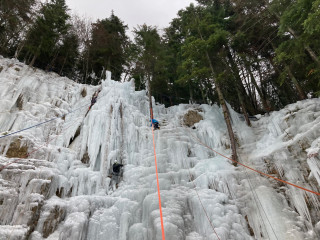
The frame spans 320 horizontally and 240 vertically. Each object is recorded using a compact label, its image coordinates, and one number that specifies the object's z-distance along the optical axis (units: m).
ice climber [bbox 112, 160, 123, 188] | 7.72
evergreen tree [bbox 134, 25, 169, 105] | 13.70
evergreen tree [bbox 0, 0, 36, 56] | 10.88
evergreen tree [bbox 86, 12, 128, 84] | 16.42
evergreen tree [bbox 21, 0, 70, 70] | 12.98
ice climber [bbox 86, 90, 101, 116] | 11.09
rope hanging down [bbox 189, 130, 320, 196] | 6.90
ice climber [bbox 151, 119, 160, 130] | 10.14
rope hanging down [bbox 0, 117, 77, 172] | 6.22
